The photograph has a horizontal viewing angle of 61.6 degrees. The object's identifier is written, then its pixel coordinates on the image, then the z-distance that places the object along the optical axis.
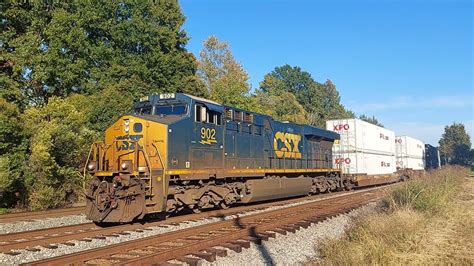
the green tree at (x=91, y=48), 20.72
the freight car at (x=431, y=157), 44.92
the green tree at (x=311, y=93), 73.75
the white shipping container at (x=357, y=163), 23.69
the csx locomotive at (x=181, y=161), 10.24
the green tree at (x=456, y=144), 92.19
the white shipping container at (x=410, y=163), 33.83
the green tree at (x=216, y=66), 41.24
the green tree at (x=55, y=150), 15.50
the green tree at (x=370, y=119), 114.91
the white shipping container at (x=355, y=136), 24.05
